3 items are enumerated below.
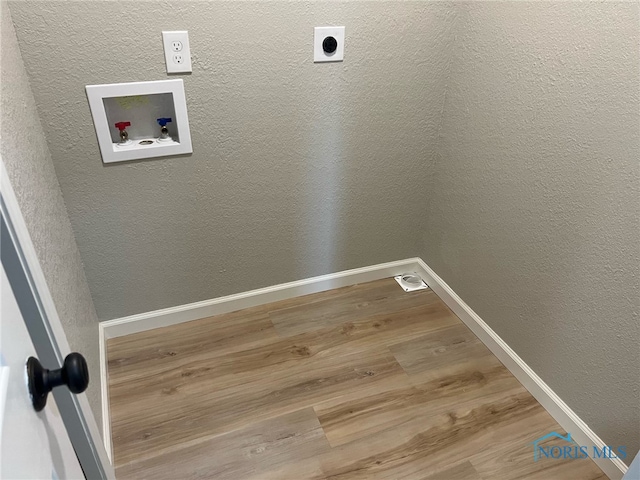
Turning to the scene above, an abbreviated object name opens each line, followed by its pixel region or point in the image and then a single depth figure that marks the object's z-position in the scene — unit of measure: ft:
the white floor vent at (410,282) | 7.04
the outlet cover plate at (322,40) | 4.86
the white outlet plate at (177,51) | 4.35
